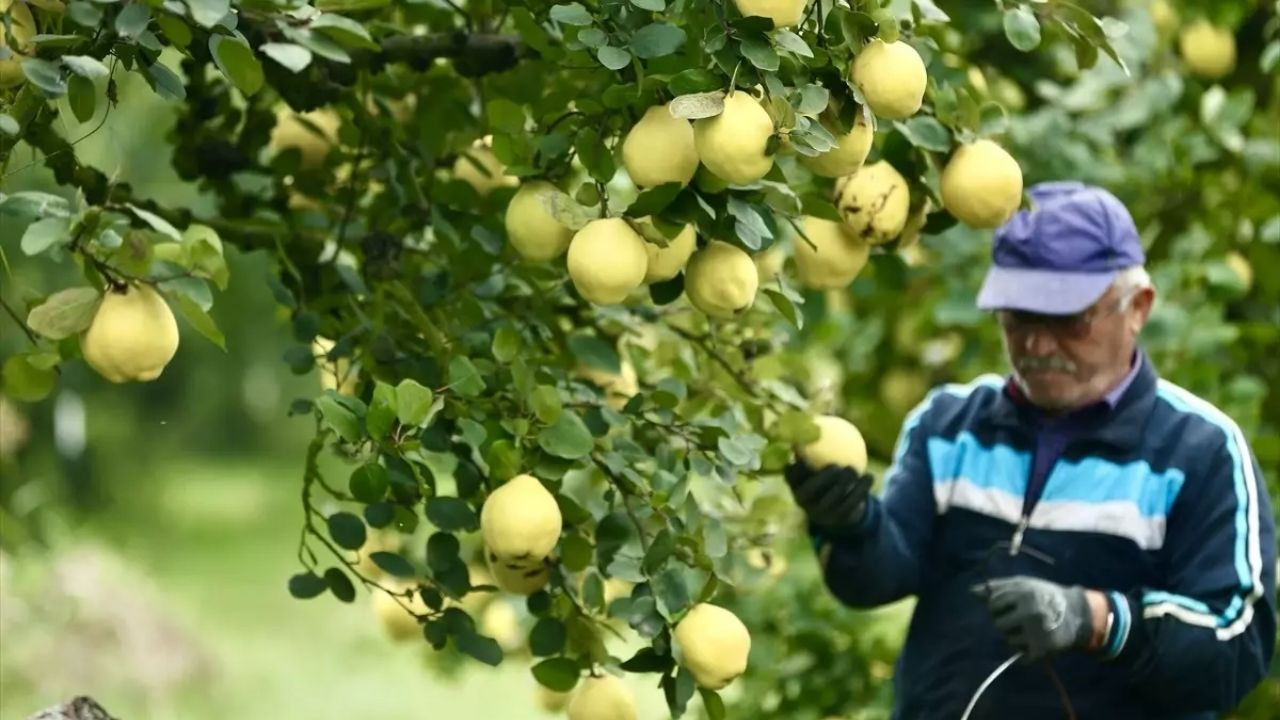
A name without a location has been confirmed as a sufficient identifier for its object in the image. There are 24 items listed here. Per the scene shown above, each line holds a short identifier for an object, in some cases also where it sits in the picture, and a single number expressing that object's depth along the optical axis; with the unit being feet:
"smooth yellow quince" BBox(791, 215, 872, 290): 16.47
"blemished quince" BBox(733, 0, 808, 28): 12.76
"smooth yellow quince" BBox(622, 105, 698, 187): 13.61
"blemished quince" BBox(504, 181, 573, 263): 14.94
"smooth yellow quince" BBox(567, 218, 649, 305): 13.99
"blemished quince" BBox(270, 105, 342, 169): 19.10
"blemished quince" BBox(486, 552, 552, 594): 16.10
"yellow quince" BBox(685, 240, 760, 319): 14.55
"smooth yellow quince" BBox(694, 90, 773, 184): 12.96
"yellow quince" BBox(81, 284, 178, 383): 13.92
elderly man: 16.90
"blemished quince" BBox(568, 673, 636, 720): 16.29
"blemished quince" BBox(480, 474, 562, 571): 14.76
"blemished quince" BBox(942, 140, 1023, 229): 15.76
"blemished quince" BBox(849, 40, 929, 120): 13.74
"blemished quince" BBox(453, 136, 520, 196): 18.48
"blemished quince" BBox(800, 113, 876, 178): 14.05
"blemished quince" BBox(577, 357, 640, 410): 17.75
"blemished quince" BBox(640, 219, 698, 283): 14.49
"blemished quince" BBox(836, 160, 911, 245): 15.99
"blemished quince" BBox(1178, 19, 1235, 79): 25.44
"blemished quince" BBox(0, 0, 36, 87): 13.19
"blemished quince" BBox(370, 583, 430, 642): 20.76
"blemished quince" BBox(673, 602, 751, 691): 15.06
